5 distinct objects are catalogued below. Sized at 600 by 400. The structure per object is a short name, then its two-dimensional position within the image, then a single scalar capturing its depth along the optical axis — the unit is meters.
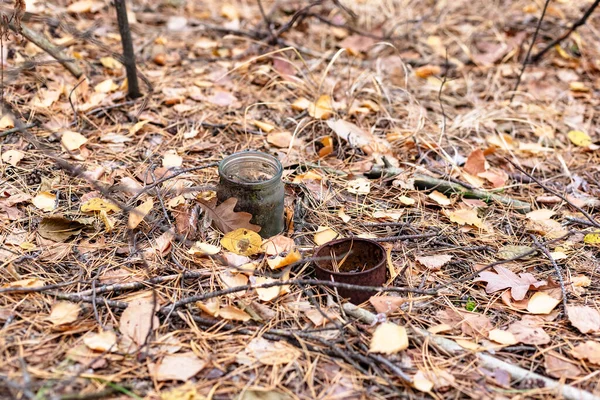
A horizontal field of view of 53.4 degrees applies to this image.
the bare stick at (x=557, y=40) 3.47
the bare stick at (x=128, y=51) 2.79
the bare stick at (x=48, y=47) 2.81
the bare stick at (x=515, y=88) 3.40
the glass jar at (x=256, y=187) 2.16
